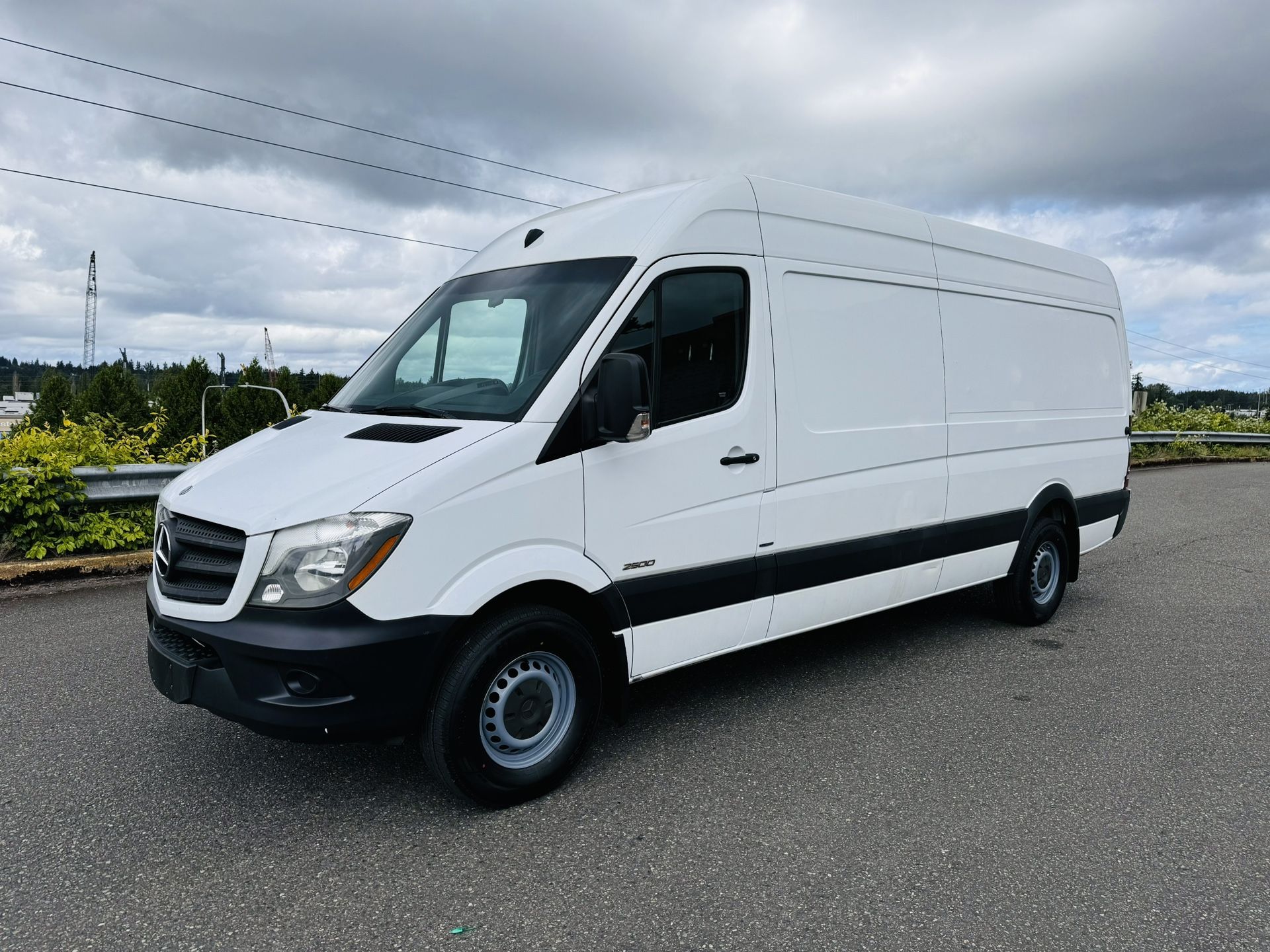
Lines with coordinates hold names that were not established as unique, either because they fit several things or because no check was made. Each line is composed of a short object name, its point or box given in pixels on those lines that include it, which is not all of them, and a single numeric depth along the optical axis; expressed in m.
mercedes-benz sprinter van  3.17
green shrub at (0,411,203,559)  6.85
